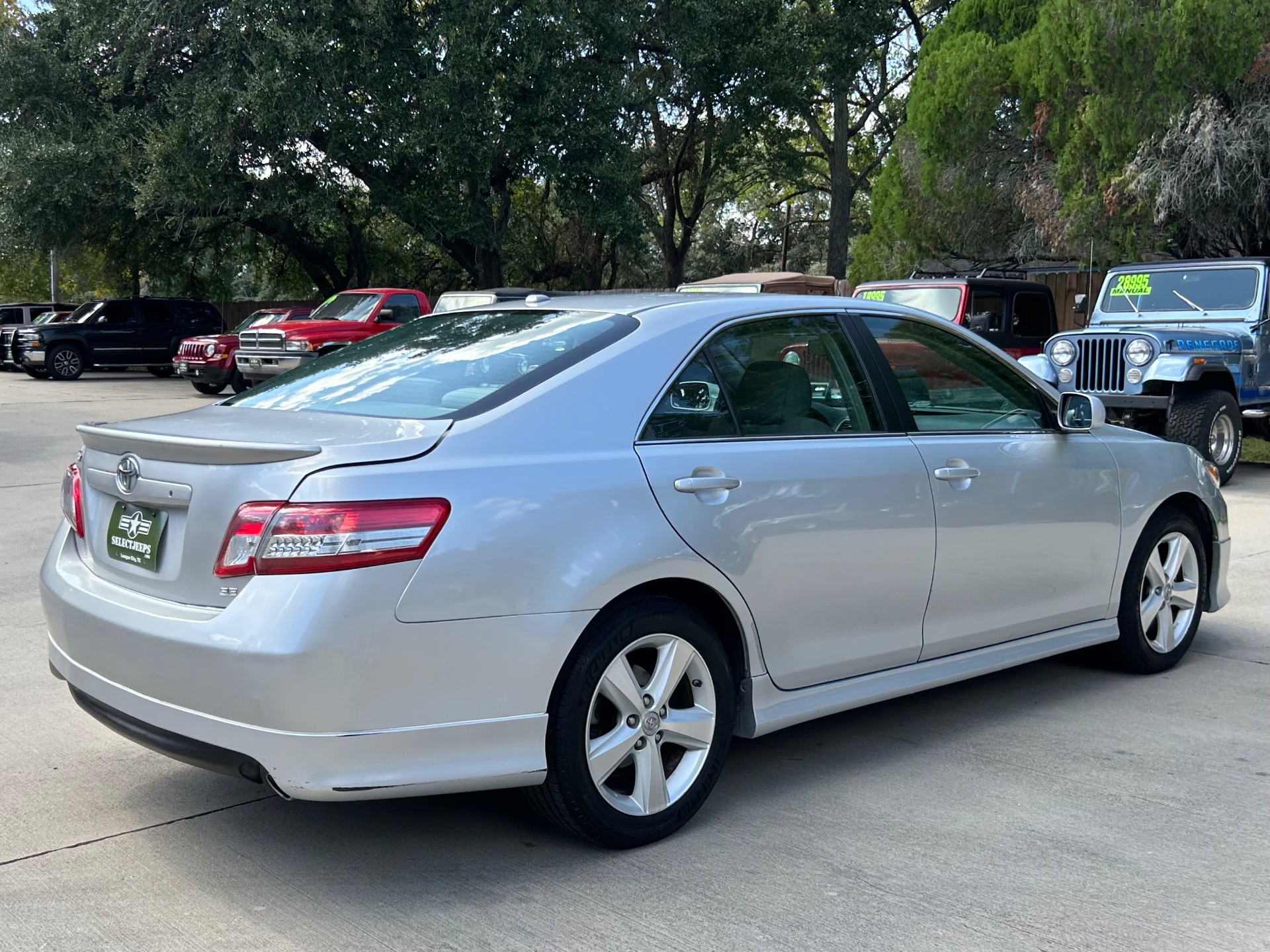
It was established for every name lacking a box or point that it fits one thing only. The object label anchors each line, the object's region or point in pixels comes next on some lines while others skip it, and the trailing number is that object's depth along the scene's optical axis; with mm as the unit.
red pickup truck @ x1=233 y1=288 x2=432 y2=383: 21203
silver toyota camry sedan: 3205
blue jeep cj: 12070
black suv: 27844
